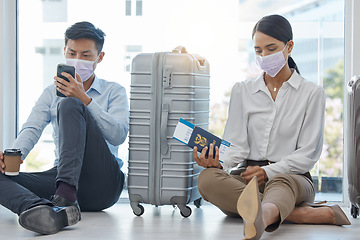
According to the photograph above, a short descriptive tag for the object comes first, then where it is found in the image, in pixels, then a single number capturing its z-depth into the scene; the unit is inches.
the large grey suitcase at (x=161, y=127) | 109.7
